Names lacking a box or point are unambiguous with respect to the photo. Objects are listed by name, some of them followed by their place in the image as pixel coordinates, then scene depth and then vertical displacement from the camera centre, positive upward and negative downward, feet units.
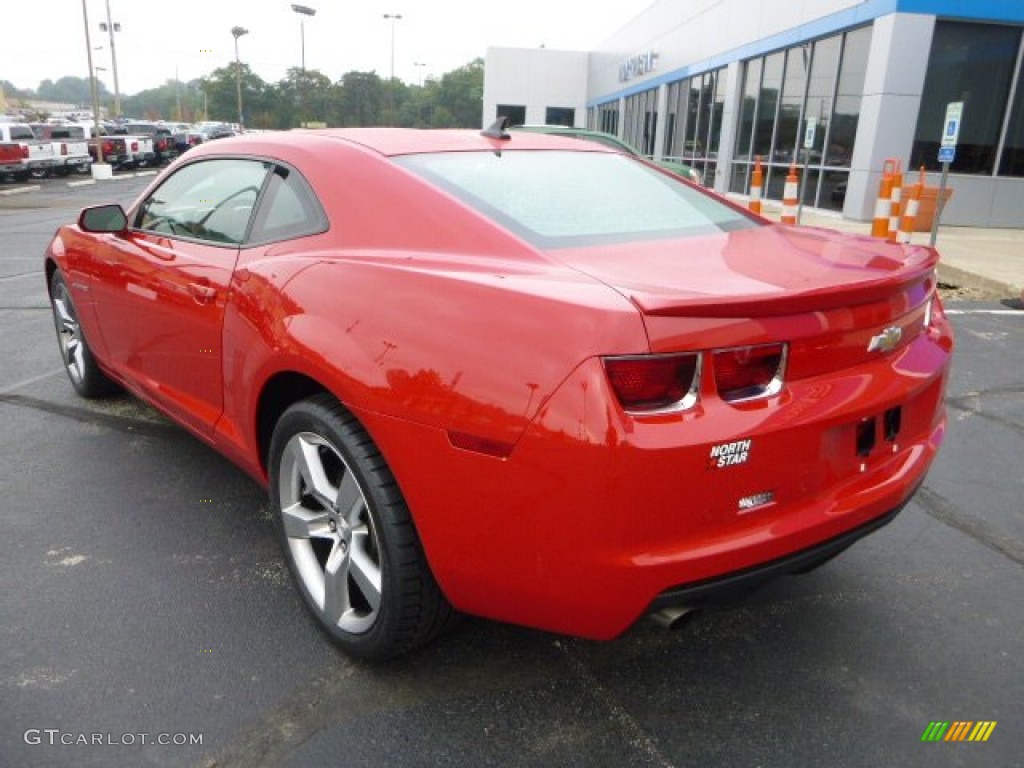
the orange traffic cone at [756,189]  41.34 -2.07
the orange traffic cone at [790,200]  37.09 -2.26
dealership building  43.88 +3.24
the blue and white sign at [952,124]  29.73 +1.05
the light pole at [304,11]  191.21 +25.69
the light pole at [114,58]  123.84 +9.51
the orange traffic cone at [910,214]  32.40 -2.33
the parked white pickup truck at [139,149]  101.76 -3.51
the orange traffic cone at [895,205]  33.88 -2.17
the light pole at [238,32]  181.16 +19.46
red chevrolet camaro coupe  6.05 -1.90
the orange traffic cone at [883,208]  32.37 -2.14
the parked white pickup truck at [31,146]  79.05 -2.80
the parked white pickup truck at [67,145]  85.97 -2.77
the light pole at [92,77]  83.01 +4.09
